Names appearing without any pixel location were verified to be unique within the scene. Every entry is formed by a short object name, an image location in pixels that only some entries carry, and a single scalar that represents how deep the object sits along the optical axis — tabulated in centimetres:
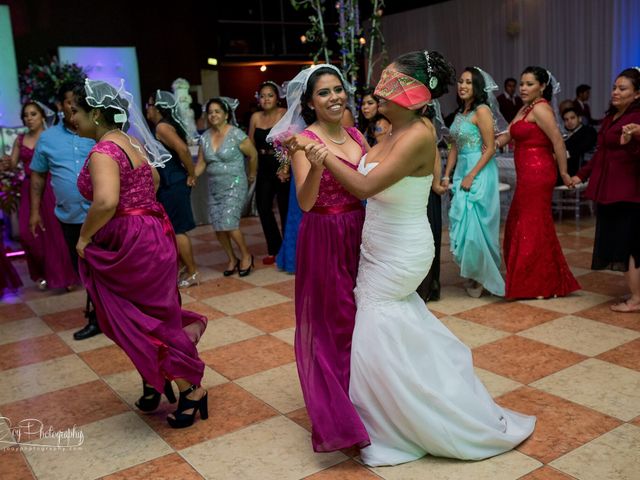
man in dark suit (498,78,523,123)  1138
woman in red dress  457
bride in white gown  245
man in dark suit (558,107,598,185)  772
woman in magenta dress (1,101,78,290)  559
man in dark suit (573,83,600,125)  1025
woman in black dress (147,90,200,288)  538
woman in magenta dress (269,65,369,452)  254
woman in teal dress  472
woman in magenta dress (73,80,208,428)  283
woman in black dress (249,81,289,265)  598
